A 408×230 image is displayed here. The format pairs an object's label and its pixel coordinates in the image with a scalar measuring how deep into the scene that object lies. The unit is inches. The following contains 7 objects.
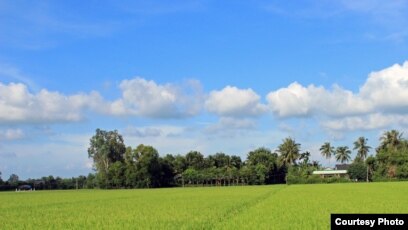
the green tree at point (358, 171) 4744.1
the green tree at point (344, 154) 5698.8
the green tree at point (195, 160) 5285.4
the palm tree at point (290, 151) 5248.0
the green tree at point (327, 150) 5689.0
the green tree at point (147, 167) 4626.0
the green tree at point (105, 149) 5319.9
